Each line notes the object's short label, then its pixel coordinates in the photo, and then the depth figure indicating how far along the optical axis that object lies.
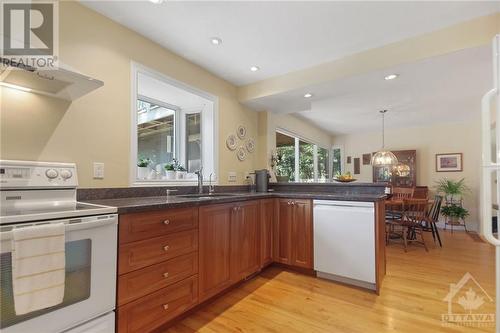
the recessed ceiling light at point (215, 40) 2.25
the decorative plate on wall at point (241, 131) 3.34
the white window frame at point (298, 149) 4.83
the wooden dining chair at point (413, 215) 3.71
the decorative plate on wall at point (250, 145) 3.52
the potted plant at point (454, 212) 5.01
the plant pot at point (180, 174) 2.65
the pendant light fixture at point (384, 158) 4.73
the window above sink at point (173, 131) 2.54
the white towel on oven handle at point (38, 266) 1.02
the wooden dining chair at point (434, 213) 4.00
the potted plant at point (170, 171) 2.59
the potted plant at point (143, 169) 2.38
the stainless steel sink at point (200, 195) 2.47
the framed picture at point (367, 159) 6.57
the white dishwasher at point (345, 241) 2.28
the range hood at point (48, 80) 1.28
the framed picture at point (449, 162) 5.45
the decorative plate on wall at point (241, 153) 3.32
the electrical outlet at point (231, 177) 3.16
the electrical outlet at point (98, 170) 1.85
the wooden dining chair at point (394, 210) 4.04
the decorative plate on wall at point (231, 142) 3.15
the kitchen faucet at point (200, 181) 2.67
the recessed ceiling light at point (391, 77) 2.58
